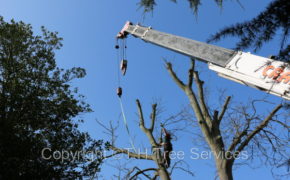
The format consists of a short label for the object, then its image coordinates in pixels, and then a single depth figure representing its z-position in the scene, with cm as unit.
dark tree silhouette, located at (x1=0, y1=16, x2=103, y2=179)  779
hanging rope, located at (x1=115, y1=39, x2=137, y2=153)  746
